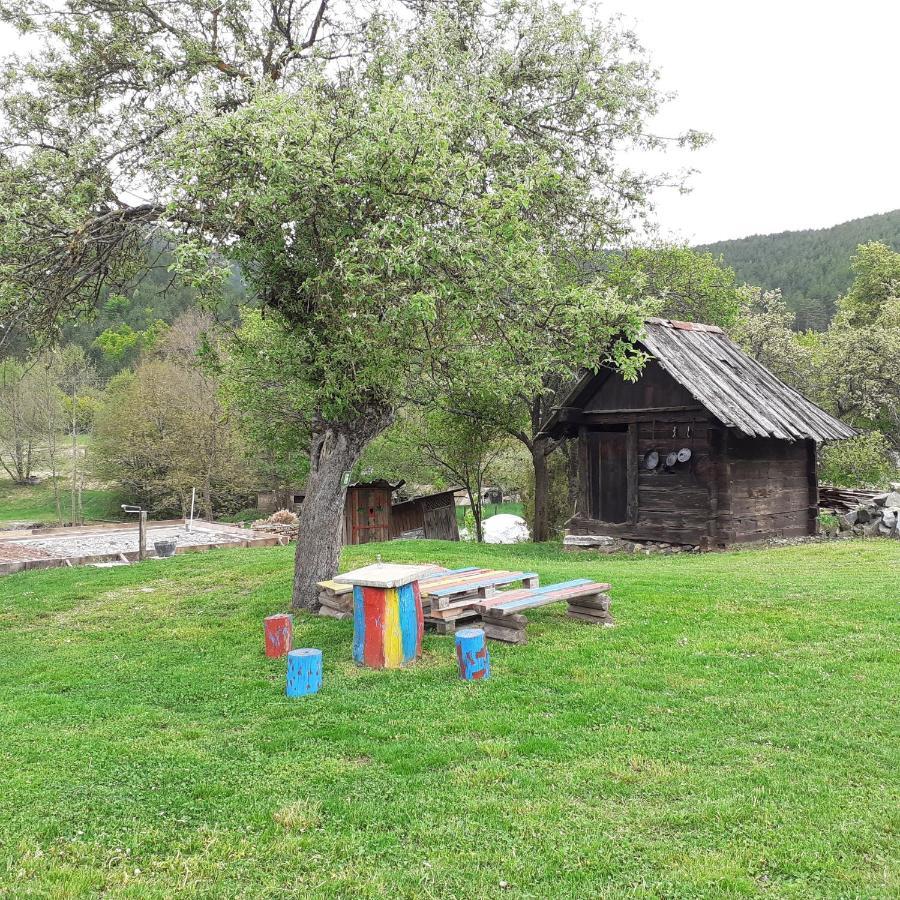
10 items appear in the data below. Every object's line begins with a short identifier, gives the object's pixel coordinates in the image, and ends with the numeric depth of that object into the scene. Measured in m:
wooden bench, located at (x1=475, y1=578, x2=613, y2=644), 8.34
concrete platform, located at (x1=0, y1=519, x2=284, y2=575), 17.97
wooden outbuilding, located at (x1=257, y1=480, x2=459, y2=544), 31.34
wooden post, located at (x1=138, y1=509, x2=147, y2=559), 17.30
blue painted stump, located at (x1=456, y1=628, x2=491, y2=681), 7.19
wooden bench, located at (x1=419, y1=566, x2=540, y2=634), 8.82
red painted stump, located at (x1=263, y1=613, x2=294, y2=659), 8.51
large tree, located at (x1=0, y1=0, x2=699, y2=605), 7.96
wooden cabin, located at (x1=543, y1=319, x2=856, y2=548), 17.47
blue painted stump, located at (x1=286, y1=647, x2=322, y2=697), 7.03
